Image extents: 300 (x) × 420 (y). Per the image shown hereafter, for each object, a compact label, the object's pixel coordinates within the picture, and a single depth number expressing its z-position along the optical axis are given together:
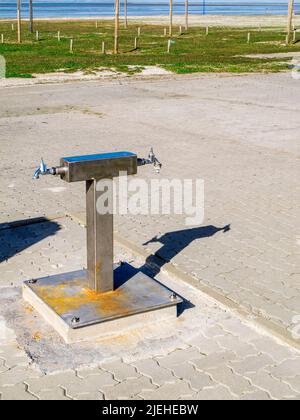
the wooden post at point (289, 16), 45.08
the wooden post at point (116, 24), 36.21
